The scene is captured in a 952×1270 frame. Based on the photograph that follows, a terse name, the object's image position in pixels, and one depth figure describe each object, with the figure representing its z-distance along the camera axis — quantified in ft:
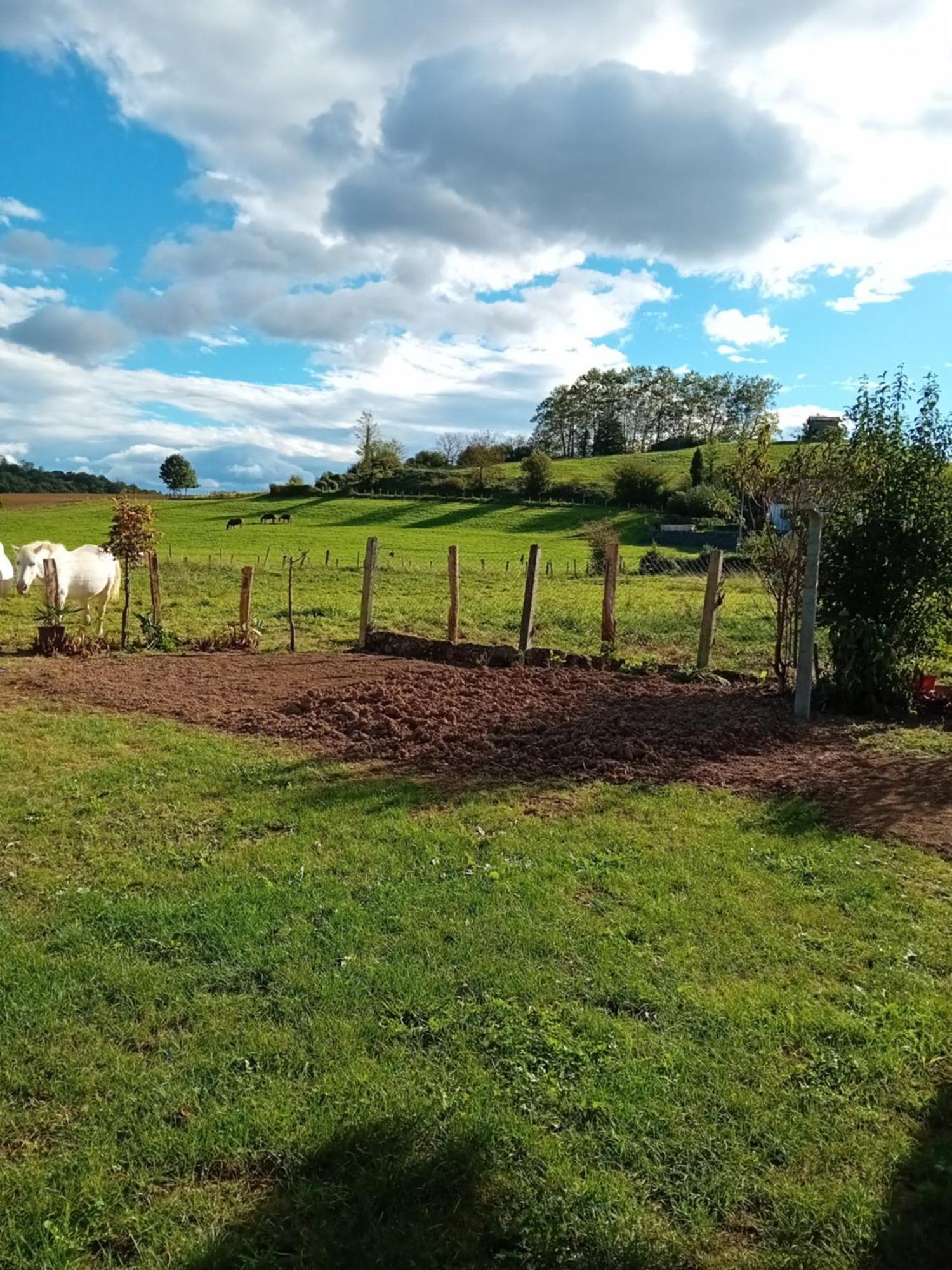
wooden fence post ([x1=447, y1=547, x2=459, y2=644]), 46.29
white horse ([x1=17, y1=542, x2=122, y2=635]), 47.34
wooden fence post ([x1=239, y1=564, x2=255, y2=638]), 48.16
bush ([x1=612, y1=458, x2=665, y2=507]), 238.89
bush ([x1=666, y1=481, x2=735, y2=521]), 210.18
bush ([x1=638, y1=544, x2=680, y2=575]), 117.19
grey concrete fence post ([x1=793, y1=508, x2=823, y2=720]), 31.73
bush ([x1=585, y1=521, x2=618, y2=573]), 107.65
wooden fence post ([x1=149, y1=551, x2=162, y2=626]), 49.80
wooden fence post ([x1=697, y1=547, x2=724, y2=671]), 40.14
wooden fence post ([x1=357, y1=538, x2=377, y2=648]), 47.85
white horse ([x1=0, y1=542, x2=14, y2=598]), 43.54
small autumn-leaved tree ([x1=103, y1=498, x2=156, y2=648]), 49.49
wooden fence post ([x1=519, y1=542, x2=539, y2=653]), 43.98
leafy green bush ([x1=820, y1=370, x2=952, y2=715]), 33.24
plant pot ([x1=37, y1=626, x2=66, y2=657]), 45.44
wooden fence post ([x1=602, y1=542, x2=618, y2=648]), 43.39
